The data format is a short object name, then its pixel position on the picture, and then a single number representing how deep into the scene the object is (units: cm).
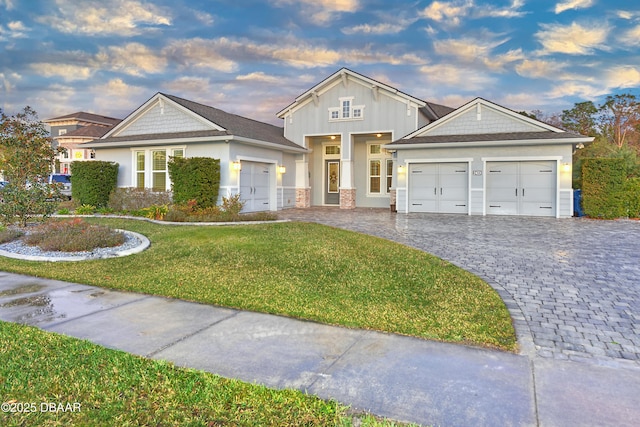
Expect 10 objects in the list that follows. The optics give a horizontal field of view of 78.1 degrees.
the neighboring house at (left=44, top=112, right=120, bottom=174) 3756
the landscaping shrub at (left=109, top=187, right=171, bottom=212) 1650
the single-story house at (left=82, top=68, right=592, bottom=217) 1706
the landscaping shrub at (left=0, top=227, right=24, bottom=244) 950
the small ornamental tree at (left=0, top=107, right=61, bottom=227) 1064
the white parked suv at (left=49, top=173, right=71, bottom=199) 2502
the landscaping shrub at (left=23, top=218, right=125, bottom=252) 843
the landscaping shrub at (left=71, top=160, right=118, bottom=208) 1725
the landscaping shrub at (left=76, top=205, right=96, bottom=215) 1577
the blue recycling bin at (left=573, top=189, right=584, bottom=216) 1658
